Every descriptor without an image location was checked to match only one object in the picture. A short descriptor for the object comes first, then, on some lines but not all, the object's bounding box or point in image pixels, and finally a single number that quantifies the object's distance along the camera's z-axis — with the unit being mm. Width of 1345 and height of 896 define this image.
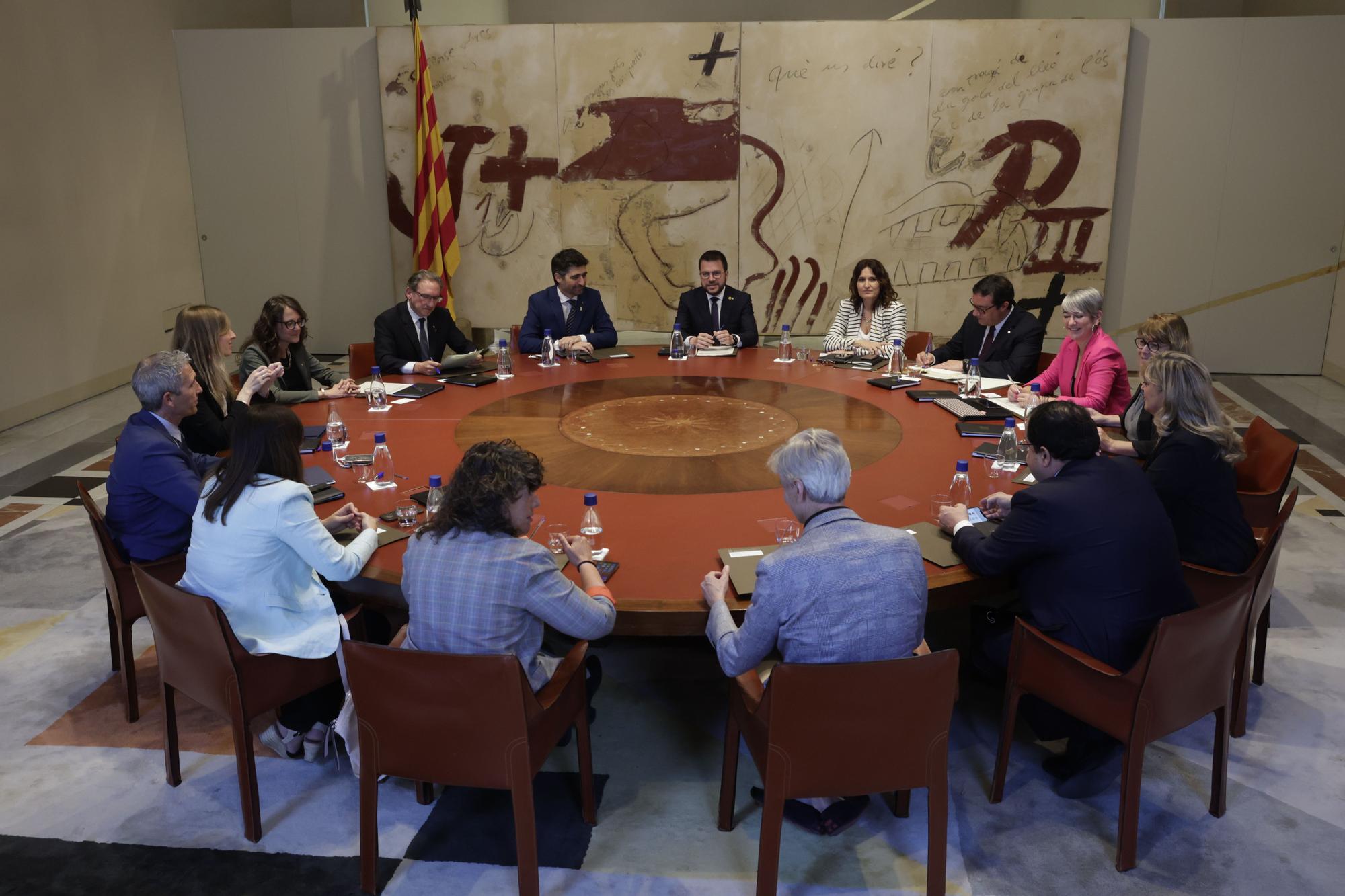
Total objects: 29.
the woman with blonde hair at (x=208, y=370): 4309
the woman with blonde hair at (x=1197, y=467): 3430
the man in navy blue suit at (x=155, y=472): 3463
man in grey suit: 2559
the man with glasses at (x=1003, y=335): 5531
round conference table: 3135
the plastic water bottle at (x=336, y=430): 4051
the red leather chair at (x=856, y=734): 2406
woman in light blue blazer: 2924
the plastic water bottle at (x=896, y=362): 5469
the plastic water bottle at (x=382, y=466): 3793
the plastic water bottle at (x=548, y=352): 5855
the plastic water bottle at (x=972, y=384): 4961
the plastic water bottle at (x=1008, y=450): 3836
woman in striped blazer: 6156
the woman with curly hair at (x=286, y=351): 4906
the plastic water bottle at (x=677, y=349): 6043
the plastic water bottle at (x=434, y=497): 3393
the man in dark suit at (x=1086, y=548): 2920
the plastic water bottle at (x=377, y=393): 4809
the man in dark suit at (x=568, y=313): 6223
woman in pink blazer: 4730
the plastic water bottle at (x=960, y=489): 3590
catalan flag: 8469
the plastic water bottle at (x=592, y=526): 3295
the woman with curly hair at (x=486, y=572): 2627
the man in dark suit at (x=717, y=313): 6535
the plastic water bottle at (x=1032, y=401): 4659
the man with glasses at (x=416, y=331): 5660
